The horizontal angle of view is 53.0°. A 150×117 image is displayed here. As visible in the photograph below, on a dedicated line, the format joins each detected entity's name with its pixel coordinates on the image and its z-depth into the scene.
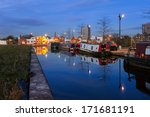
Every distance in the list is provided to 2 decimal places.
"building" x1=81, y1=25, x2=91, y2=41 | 55.61
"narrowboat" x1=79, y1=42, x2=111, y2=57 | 21.13
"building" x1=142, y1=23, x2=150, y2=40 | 34.15
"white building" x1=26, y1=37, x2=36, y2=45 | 81.63
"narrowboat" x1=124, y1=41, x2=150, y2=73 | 12.25
